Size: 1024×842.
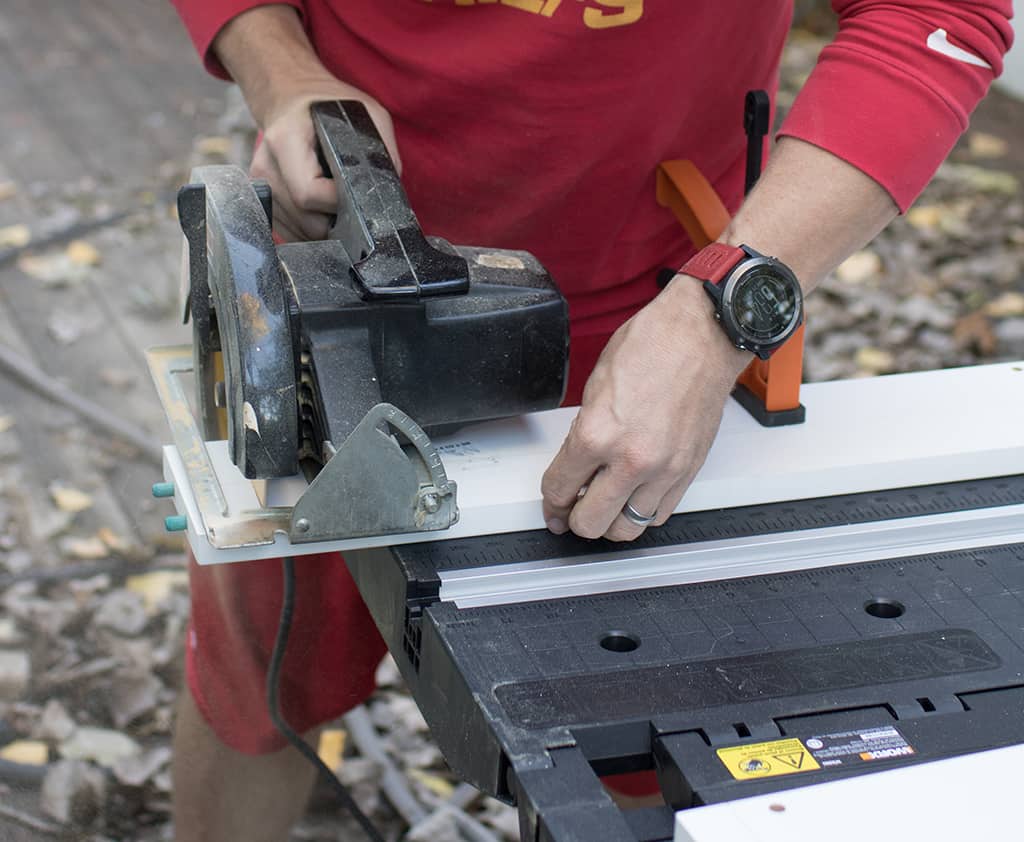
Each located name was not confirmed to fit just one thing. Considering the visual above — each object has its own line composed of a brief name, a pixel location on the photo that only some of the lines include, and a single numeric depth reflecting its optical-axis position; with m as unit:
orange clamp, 1.35
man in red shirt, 1.25
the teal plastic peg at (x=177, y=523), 1.24
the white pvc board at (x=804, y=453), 1.26
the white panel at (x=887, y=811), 1.01
